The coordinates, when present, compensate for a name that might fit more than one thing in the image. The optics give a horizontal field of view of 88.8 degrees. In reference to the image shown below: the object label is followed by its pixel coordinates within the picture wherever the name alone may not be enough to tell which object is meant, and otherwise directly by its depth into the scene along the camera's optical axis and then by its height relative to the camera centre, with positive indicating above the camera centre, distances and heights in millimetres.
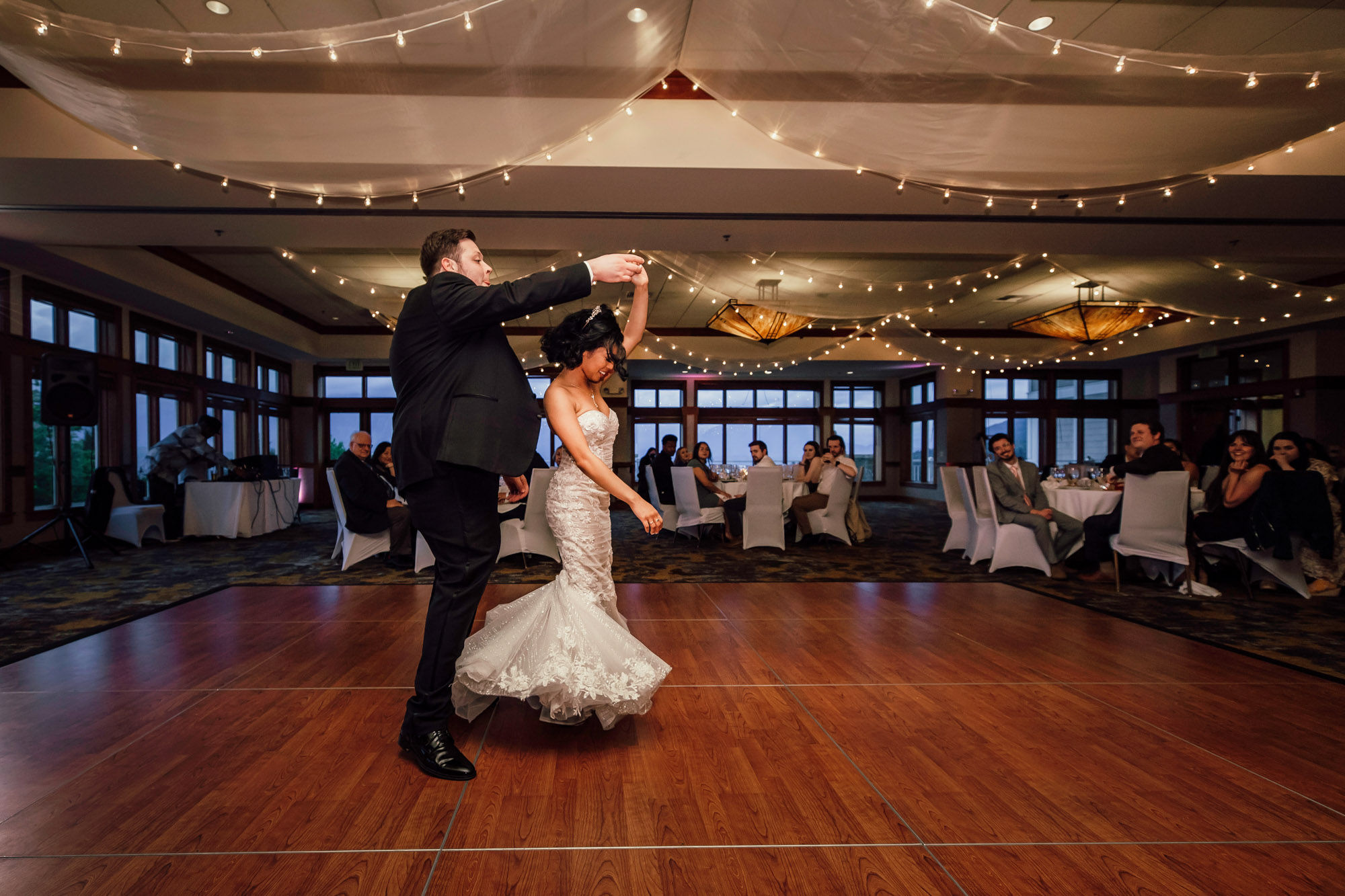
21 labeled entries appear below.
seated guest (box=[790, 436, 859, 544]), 7336 -479
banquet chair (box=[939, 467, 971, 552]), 6762 -745
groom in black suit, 1783 +52
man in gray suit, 5566 -537
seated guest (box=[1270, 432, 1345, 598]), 4883 -442
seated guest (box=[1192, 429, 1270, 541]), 4848 -391
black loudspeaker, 6266 +511
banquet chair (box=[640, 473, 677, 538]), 8281 -861
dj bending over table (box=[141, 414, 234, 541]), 8305 -196
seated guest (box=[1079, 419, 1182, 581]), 5297 -718
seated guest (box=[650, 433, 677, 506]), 8266 -425
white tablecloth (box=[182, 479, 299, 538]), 8273 -791
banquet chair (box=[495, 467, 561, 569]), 5922 -774
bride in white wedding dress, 2094 -542
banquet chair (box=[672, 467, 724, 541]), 7543 -760
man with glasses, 5543 -520
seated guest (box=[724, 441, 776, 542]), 7871 -755
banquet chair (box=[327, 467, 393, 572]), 5730 -856
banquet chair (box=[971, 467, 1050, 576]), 5586 -910
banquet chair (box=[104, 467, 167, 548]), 7504 -806
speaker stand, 6219 -745
